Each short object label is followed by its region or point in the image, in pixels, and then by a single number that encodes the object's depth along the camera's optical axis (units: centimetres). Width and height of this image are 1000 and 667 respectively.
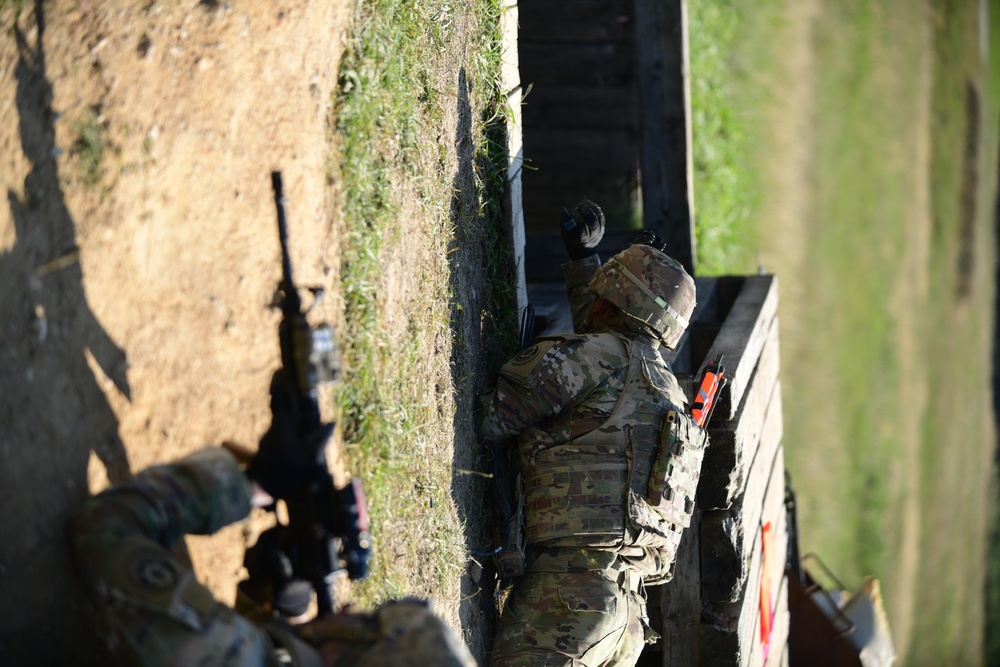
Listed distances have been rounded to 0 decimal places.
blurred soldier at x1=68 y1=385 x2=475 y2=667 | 571
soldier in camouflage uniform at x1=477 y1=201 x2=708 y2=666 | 1004
